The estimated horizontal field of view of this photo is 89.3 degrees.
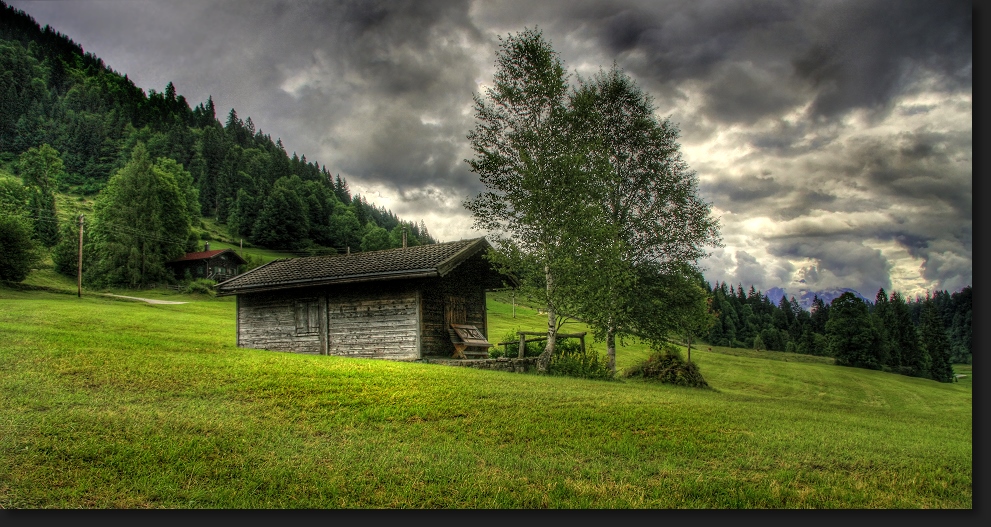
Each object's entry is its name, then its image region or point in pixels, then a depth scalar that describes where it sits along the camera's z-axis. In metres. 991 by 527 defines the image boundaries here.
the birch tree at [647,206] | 17.81
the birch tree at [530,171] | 14.75
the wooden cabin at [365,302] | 14.53
